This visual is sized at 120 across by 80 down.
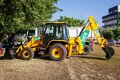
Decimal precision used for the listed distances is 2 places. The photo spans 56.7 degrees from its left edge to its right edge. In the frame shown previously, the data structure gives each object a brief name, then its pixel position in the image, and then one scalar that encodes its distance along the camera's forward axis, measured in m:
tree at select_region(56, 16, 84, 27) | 46.94
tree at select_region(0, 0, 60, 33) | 8.40
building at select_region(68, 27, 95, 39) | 22.69
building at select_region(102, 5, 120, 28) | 69.54
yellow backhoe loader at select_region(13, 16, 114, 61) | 8.06
